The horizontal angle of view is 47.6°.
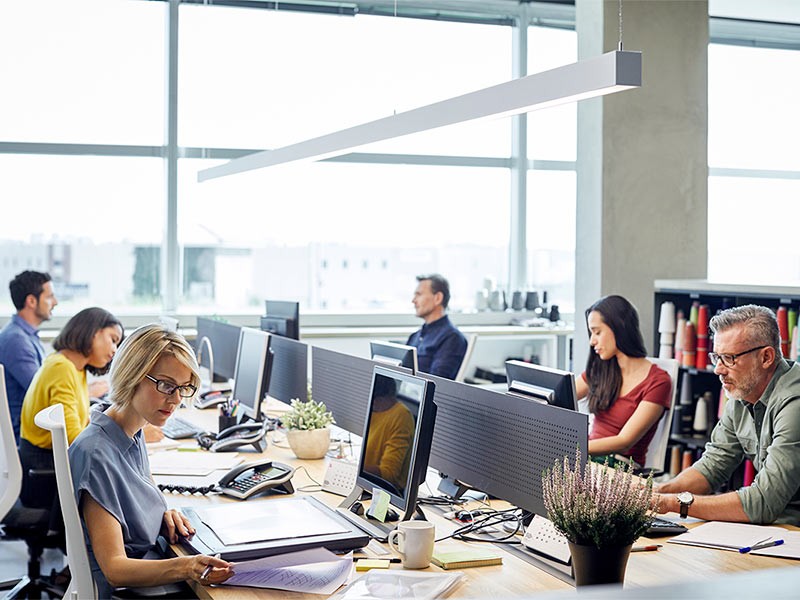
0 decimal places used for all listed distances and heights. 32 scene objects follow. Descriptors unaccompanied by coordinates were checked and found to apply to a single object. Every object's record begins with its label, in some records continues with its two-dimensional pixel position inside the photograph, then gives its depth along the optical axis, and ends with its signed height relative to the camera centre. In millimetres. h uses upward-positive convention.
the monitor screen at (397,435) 2221 -446
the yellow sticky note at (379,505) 2381 -641
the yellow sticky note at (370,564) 2066 -692
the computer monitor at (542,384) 2654 -369
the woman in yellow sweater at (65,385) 3391 -472
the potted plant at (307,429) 3252 -602
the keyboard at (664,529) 2350 -688
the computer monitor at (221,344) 4824 -457
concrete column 5031 +584
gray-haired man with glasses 2480 -504
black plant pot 1777 -588
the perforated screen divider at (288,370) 3805 -468
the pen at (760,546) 2211 -692
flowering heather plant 1761 -481
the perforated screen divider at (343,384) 3225 -460
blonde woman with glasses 1938 -491
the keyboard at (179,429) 3766 -715
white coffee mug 2057 -638
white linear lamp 2326 +499
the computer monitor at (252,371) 3734 -466
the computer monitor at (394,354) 3529 -375
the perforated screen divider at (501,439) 2173 -456
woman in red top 3523 -475
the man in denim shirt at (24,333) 4082 -340
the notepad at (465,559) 2090 -687
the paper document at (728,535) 2268 -695
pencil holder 3758 -666
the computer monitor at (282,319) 4621 -298
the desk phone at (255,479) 2727 -668
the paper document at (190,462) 3082 -712
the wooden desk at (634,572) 1934 -700
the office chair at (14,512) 3160 -922
